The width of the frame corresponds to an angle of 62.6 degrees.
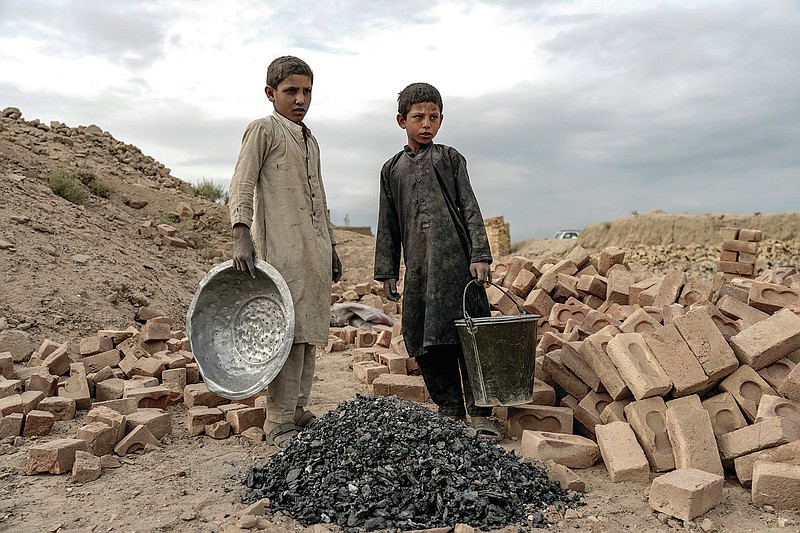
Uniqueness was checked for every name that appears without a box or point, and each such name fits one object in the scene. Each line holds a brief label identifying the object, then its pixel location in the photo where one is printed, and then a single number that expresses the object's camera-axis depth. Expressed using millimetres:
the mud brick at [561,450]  3756
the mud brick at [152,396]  4926
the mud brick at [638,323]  4781
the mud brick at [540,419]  4246
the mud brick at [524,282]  7055
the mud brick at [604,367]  4070
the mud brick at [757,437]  3469
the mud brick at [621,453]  3551
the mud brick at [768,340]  3971
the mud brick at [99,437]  3906
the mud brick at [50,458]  3682
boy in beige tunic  3986
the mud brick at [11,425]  4355
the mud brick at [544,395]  4523
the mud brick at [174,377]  5488
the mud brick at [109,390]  5160
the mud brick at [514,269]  7422
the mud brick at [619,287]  6348
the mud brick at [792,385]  3748
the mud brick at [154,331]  6371
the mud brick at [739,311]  4893
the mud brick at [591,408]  4256
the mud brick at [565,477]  3412
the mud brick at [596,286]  6645
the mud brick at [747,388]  3898
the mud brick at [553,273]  6809
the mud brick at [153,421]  4246
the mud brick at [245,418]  4422
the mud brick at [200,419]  4516
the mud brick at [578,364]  4367
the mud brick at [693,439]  3473
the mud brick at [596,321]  5554
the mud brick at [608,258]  7270
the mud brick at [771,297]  5078
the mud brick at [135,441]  3992
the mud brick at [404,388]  4984
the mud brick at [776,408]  3664
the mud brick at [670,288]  5840
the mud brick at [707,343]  3961
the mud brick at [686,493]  3047
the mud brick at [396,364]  5648
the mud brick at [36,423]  4438
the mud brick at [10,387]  4824
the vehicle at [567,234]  24878
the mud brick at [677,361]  3900
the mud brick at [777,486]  3172
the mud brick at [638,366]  3873
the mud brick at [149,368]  5566
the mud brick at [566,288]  6745
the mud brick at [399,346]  5892
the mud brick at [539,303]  6535
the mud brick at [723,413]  3891
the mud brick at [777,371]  4023
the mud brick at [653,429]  3652
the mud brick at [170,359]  5664
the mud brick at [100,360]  5785
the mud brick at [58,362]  5496
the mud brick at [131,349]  5977
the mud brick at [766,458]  3352
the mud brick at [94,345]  5949
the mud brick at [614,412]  4074
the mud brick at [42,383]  5082
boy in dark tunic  4227
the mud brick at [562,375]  4523
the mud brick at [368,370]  5734
